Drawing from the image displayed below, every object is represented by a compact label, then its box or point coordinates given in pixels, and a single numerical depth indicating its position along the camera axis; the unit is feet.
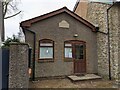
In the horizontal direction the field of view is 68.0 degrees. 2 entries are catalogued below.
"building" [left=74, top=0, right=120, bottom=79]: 20.75
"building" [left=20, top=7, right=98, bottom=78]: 21.68
